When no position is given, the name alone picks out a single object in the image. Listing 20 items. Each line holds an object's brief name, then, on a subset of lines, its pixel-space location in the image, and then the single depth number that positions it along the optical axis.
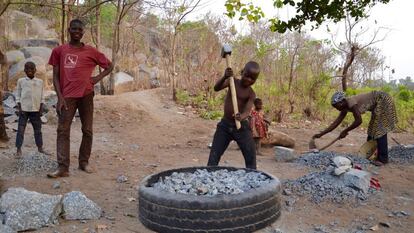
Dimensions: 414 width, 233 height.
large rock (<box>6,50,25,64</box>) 14.46
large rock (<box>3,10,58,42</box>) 20.75
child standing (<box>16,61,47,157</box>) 6.12
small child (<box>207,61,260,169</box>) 4.40
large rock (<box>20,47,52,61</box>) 16.96
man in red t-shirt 4.93
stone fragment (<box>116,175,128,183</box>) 5.17
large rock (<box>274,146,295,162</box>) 6.65
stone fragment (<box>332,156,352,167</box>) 4.99
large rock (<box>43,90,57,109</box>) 9.98
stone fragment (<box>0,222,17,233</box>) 3.24
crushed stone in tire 3.50
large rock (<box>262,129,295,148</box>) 8.07
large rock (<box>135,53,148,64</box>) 19.95
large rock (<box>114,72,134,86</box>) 16.79
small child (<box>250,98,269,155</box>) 7.38
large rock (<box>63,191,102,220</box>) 3.73
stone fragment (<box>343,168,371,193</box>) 4.72
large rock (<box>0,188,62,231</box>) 3.47
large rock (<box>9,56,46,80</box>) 12.87
